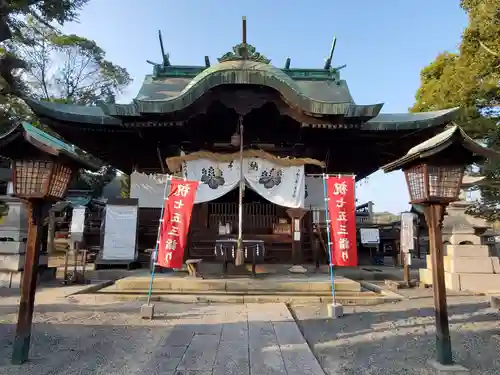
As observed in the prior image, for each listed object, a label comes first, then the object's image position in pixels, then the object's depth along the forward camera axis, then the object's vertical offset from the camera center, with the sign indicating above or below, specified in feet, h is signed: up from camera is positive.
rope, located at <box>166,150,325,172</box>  33.06 +7.98
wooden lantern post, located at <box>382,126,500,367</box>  13.32 +2.61
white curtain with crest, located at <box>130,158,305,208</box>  32.94 +6.00
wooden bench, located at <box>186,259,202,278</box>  29.50 -2.46
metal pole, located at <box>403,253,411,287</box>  30.15 -2.41
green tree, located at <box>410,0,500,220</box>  29.99 +15.96
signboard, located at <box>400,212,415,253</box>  30.89 +0.88
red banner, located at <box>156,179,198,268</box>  21.08 +1.13
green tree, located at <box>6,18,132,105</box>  93.15 +49.72
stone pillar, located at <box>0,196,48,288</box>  28.68 -0.55
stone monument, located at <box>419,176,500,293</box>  28.73 -1.17
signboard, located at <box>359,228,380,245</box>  40.73 +0.71
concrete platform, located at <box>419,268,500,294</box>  28.55 -3.24
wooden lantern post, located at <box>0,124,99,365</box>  13.32 +2.38
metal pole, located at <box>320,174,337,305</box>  20.88 +1.11
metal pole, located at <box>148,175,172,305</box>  21.69 +2.92
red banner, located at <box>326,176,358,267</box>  21.02 +1.41
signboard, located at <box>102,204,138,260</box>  35.42 +0.51
